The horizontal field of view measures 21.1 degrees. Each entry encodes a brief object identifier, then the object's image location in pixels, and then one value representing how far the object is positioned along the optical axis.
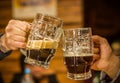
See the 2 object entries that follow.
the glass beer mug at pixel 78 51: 0.98
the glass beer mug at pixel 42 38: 0.95
